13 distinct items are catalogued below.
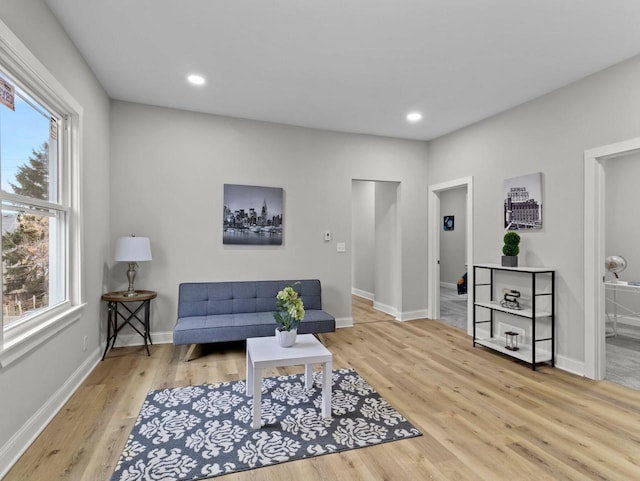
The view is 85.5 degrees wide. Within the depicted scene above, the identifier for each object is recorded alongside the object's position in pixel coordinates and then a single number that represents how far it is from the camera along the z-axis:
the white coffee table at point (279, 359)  2.28
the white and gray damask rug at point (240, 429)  1.93
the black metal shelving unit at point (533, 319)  3.42
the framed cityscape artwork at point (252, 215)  4.37
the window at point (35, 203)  2.00
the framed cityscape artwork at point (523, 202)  3.69
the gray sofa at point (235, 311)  3.58
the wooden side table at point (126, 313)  3.54
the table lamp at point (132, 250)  3.55
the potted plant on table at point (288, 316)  2.61
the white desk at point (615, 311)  4.48
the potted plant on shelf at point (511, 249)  3.73
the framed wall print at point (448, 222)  8.63
